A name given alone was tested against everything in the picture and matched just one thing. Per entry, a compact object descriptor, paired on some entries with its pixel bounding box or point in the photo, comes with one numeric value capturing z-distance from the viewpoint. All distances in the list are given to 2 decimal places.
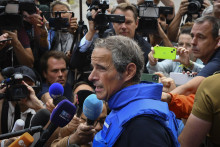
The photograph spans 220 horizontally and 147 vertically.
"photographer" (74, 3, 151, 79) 3.89
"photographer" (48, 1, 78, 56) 4.71
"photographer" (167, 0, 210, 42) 4.38
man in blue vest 1.64
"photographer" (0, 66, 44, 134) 3.13
